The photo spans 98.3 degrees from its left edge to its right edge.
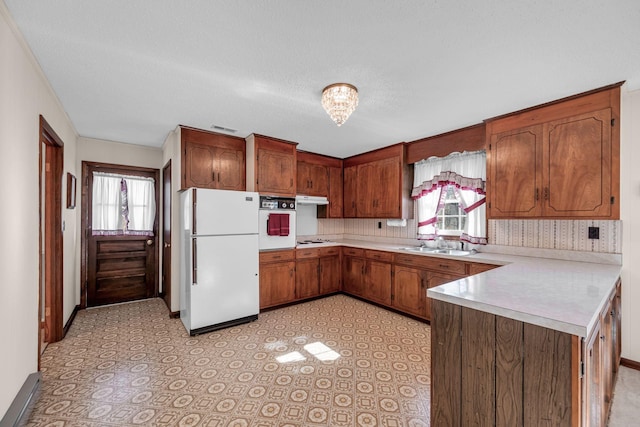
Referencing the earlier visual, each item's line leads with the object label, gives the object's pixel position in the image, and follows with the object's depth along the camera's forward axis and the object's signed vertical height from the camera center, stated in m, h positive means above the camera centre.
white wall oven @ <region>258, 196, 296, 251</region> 3.76 -0.16
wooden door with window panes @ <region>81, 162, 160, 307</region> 4.01 -0.34
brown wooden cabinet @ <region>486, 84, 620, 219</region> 2.31 +0.49
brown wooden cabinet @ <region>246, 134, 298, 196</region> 3.75 +0.65
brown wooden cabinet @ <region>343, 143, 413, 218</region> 4.17 +0.44
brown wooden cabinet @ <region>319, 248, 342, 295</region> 4.43 -1.01
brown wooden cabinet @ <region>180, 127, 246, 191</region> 3.42 +0.67
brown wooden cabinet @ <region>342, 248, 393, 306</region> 3.92 -0.95
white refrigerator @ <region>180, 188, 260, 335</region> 3.09 -0.56
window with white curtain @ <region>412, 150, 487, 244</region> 3.49 +0.26
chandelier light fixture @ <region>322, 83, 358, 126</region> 2.28 +0.94
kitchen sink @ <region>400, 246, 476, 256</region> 3.35 -0.51
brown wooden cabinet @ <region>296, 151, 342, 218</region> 4.65 +0.57
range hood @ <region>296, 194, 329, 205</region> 4.37 +0.20
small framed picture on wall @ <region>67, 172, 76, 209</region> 3.26 +0.24
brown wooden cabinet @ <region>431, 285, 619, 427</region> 1.16 -0.76
